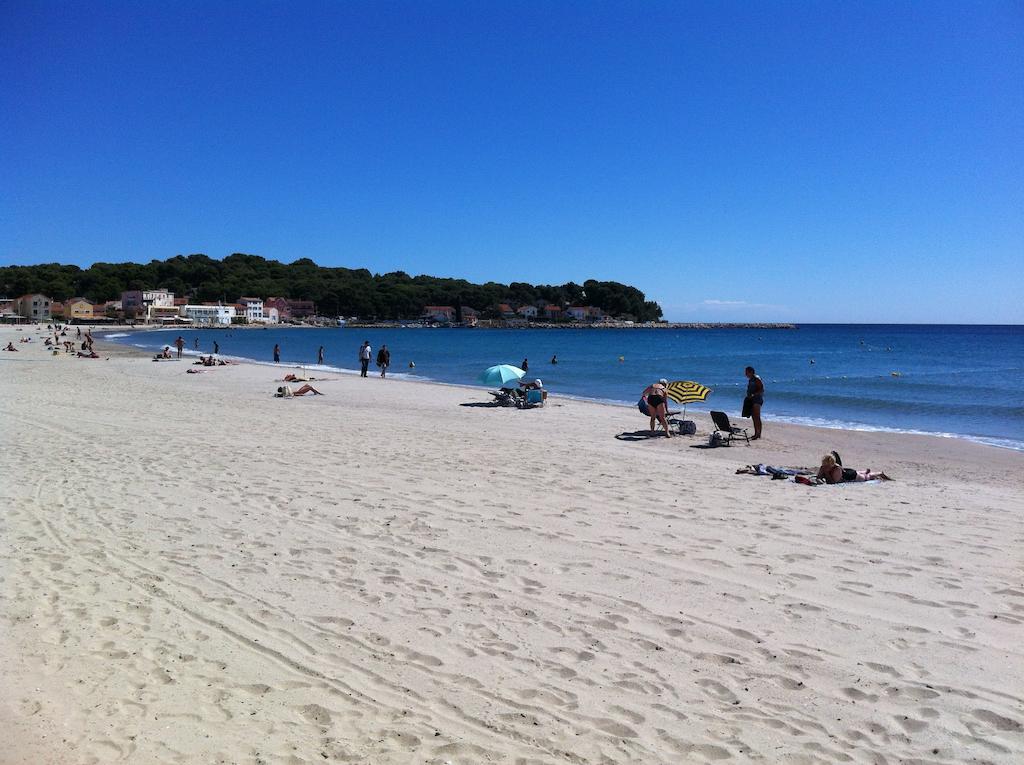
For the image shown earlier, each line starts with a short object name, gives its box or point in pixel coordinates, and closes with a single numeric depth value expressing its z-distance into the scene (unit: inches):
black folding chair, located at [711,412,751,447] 548.7
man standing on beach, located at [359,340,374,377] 1163.3
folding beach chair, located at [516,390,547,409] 781.1
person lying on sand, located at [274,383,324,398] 805.2
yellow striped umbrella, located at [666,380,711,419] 599.8
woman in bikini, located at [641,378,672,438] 575.8
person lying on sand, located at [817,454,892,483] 382.0
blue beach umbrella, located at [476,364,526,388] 775.1
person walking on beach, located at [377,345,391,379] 1193.4
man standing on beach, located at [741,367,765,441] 580.1
